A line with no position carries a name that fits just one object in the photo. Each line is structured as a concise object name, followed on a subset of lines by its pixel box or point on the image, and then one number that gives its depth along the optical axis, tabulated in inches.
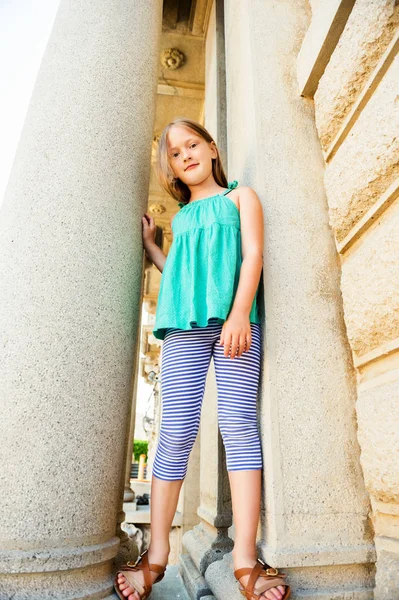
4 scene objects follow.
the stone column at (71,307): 49.9
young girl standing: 56.2
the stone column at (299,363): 53.4
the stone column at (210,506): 72.7
